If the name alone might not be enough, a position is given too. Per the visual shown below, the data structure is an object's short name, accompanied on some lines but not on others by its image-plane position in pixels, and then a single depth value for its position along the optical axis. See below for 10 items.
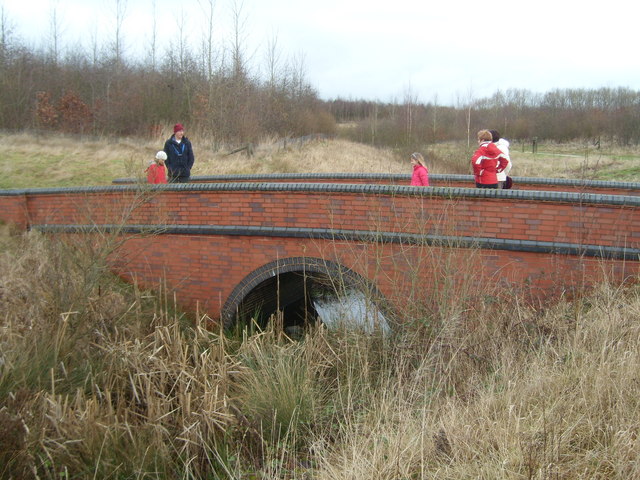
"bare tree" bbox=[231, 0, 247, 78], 20.84
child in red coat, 8.37
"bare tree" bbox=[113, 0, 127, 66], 27.97
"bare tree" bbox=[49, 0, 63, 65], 29.18
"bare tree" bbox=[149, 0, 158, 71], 28.99
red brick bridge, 5.71
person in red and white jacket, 6.81
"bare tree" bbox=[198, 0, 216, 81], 20.75
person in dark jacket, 9.17
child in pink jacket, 7.47
